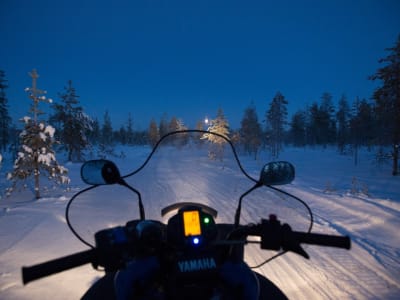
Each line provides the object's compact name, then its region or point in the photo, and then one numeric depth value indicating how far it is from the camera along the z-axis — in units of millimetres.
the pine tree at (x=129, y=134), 96938
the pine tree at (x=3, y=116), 39825
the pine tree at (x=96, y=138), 70812
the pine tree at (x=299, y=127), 69000
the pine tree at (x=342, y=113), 62312
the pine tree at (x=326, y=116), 60844
